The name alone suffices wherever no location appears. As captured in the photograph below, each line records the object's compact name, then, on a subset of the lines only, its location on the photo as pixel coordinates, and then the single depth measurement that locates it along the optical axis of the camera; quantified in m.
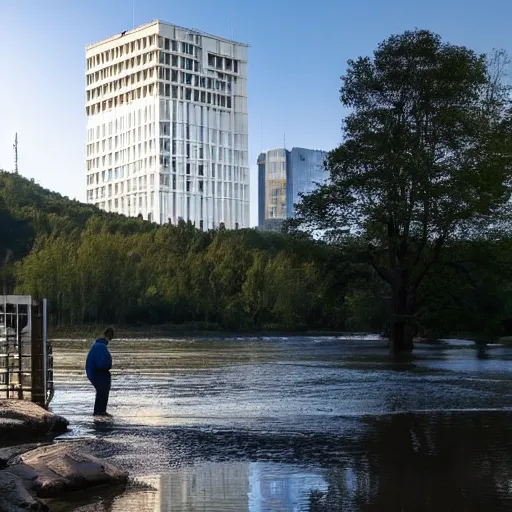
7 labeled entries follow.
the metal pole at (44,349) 17.78
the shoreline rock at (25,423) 14.27
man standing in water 17.80
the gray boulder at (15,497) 9.02
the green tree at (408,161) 47.06
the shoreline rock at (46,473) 9.33
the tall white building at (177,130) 160.38
